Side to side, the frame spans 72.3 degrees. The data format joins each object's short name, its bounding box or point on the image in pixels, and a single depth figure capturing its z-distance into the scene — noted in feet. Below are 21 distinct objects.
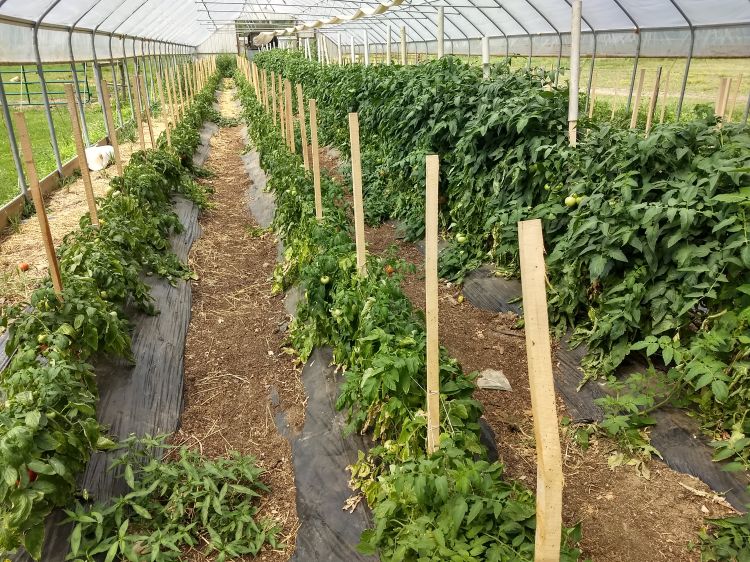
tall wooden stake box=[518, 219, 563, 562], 4.14
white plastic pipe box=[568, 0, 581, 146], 12.36
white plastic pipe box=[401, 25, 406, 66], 27.04
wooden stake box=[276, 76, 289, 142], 25.53
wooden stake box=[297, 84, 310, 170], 18.46
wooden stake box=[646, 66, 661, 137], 21.52
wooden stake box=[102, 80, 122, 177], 16.20
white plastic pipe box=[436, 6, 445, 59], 21.38
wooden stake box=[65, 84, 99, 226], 12.11
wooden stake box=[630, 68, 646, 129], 22.10
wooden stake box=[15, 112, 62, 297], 9.09
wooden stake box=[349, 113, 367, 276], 10.88
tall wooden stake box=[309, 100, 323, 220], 14.70
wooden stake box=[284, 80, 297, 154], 20.66
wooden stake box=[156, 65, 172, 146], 26.00
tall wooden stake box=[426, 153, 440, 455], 6.92
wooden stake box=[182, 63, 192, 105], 41.63
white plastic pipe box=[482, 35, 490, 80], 17.31
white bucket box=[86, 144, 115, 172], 28.60
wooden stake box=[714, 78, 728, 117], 20.76
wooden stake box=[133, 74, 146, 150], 22.05
